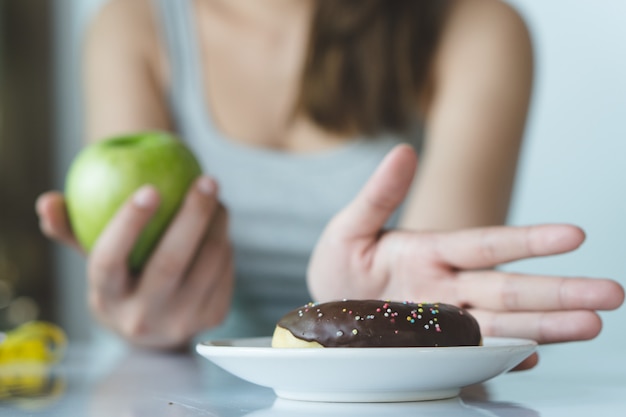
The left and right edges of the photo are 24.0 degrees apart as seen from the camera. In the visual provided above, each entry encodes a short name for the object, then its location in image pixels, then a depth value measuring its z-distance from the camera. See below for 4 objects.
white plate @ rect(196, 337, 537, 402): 0.56
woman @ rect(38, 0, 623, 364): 0.90
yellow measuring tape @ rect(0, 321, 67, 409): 0.66
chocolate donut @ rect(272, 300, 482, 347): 0.59
